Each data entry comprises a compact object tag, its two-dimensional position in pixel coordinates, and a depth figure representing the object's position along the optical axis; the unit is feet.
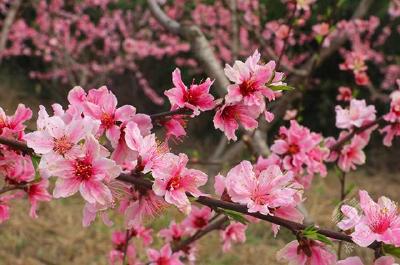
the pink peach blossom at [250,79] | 2.02
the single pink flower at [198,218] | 3.10
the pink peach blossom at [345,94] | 4.35
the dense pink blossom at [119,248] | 3.48
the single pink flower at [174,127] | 2.12
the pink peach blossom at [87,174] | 1.87
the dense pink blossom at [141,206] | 2.02
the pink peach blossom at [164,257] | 2.91
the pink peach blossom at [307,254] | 1.93
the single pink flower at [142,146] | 1.94
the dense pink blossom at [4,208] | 2.55
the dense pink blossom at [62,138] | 1.90
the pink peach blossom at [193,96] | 2.01
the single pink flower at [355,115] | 3.10
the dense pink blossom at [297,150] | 2.99
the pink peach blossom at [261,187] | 1.95
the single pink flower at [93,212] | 1.92
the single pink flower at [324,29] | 4.35
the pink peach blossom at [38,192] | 2.55
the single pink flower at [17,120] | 2.13
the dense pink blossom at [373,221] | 1.83
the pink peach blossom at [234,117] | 2.06
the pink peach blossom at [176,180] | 1.92
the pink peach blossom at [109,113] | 2.00
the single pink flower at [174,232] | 3.31
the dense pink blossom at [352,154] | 3.14
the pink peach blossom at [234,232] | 3.15
